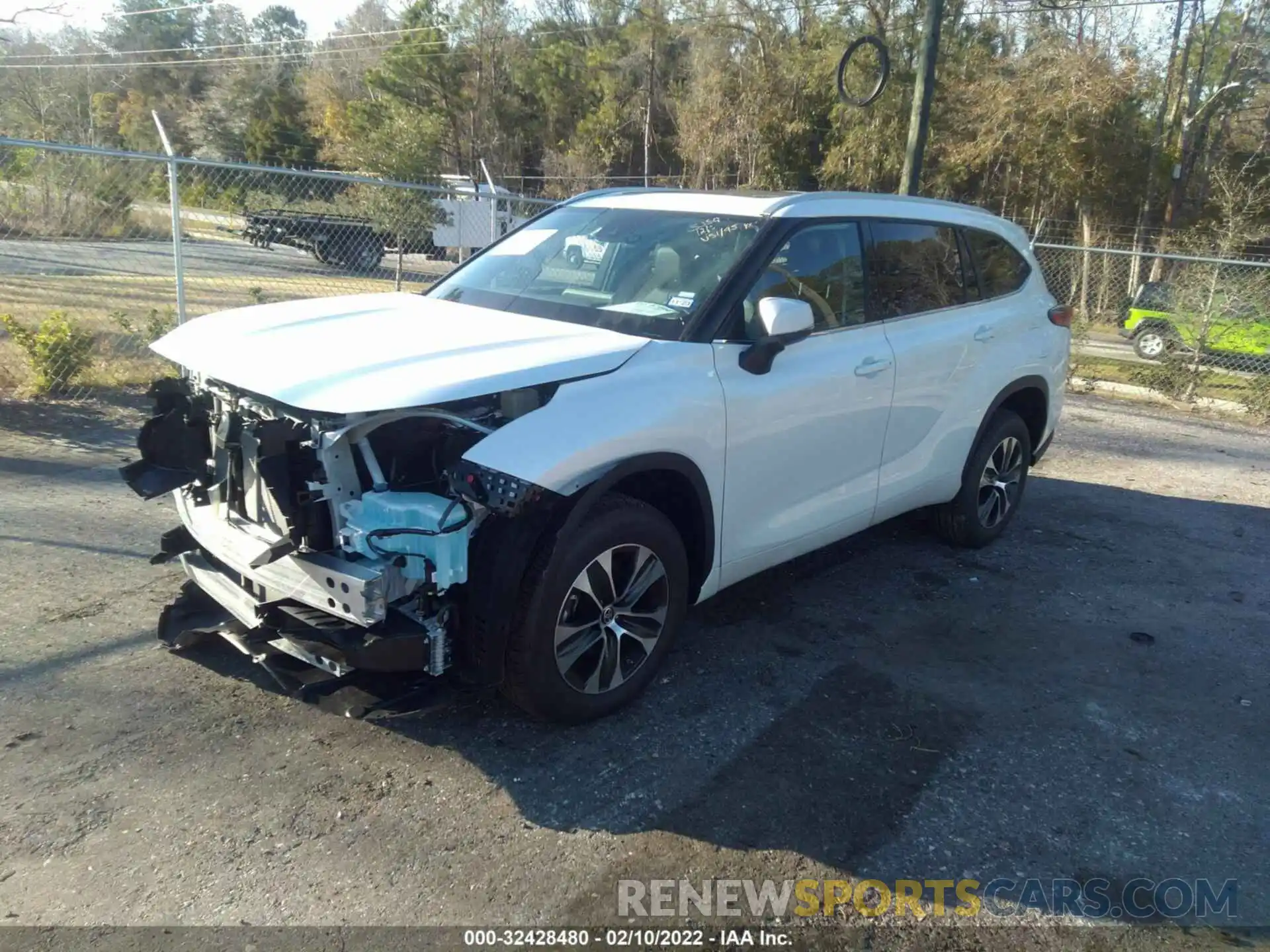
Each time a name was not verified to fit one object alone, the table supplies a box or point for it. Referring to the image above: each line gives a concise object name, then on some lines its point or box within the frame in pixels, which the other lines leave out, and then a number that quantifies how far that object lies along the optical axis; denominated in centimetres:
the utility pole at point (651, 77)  3611
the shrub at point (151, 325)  832
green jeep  1111
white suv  296
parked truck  1522
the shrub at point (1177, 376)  1132
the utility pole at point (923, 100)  930
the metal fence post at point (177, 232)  750
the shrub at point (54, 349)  732
